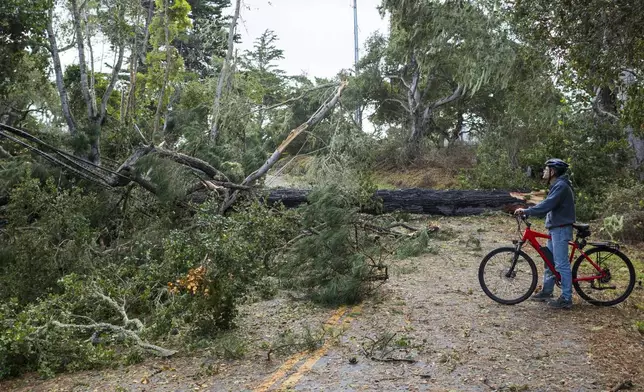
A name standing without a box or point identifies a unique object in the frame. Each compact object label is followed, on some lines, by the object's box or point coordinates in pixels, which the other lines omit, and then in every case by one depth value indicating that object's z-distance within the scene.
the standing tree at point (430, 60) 12.52
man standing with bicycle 6.42
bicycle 6.63
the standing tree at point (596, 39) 6.09
